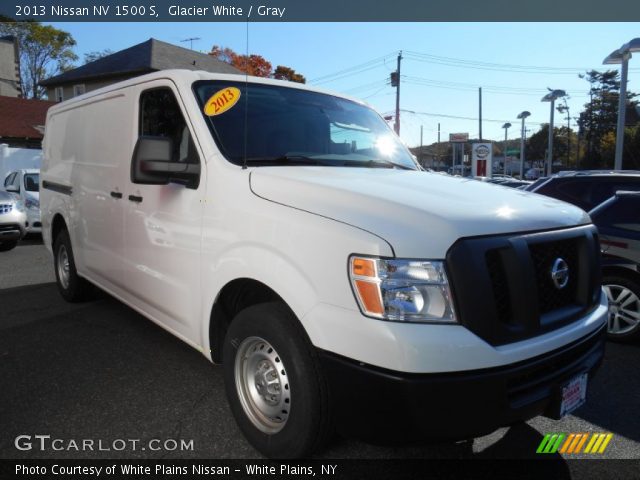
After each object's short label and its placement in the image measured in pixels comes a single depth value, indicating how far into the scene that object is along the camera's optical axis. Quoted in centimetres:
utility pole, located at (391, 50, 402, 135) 3381
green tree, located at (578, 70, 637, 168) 5821
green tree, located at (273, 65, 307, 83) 4438
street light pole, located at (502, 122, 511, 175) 5642
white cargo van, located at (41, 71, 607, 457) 196
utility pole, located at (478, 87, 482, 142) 4571
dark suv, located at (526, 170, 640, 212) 553
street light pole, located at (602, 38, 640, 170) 1297
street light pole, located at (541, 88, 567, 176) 2473
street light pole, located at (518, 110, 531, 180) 3584
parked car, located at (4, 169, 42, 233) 1102
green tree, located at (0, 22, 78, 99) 5094
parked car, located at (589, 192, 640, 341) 449
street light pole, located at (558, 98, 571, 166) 6811
